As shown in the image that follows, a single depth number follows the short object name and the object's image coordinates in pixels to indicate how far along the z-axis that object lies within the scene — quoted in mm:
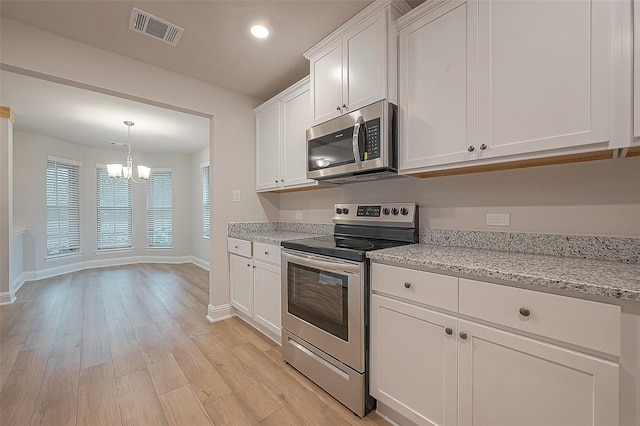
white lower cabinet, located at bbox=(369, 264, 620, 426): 919
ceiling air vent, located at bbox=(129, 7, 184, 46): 1921
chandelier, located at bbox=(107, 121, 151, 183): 4305
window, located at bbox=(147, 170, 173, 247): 6379
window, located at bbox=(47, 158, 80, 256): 5070
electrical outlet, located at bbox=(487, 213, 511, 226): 1590
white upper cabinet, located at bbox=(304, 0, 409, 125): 1733
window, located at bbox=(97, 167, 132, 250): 5930
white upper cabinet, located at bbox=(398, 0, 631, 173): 1096
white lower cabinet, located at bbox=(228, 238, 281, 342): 2355
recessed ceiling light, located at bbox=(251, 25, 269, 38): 2031
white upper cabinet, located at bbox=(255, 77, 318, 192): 2572
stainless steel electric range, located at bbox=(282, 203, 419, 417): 1571
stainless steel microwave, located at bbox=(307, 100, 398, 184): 1716
